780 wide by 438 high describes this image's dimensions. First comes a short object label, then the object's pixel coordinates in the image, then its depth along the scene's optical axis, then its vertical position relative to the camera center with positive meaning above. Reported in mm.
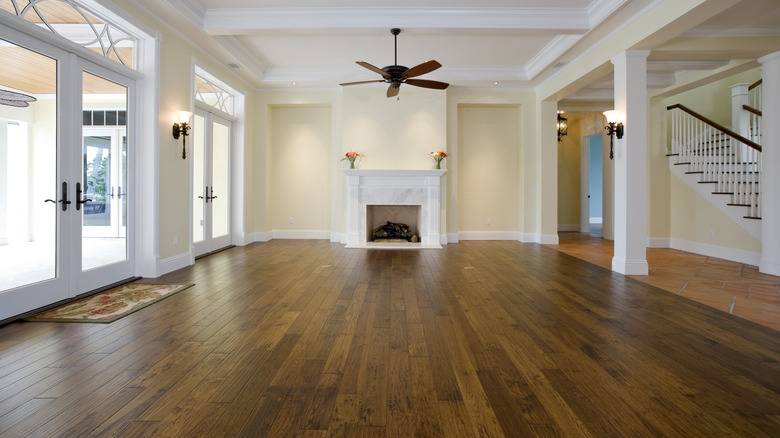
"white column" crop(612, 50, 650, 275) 5051 +714
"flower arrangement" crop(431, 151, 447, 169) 7737 +1177
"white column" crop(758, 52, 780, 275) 5070 +662
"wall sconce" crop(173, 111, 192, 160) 5210 +1195
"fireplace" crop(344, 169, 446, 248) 7797 +434
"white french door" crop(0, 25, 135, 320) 3213 +412
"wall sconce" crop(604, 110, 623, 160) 5202 +1211
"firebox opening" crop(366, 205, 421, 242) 8422 +52
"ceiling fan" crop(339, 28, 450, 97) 4938 +1861
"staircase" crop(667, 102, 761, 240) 6031 +896
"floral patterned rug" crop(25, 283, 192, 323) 3225 -752
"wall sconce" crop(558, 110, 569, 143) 9398 +2226
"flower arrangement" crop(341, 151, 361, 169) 7716 +1171
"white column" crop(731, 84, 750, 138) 6879 +1849
